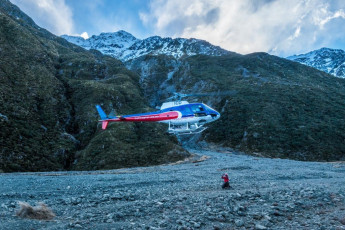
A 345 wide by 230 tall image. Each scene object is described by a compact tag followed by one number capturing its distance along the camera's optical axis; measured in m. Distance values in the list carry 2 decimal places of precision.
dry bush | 6.75
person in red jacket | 12.54
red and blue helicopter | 27.56
